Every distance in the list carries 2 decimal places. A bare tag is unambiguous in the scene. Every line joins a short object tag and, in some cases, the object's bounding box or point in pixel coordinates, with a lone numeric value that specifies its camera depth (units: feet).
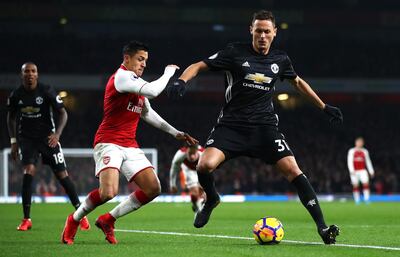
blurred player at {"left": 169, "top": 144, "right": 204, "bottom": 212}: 56.49
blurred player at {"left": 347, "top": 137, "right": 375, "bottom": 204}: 86.94
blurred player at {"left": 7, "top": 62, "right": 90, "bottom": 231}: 38.91
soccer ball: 27.86
